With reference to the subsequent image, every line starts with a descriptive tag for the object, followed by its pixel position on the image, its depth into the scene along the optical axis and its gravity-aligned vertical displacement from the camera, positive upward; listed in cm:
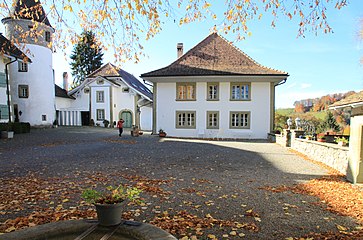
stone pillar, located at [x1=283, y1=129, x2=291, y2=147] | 1522 -151
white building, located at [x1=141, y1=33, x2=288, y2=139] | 2028 +119
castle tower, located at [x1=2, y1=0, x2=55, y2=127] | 2444 +291
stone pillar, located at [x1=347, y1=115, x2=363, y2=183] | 655 -100
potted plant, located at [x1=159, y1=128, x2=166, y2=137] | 2033 -176
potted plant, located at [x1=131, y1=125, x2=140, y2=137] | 1995 -156
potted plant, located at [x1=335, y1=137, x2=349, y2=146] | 1155 -149
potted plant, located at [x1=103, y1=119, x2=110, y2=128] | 3110 -128
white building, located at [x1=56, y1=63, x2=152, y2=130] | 3091 +127
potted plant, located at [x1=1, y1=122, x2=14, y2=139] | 1672 -144
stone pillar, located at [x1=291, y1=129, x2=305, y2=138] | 1443 -121
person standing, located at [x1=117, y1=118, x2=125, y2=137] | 1973 -106
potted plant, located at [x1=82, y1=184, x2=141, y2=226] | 301 -114
